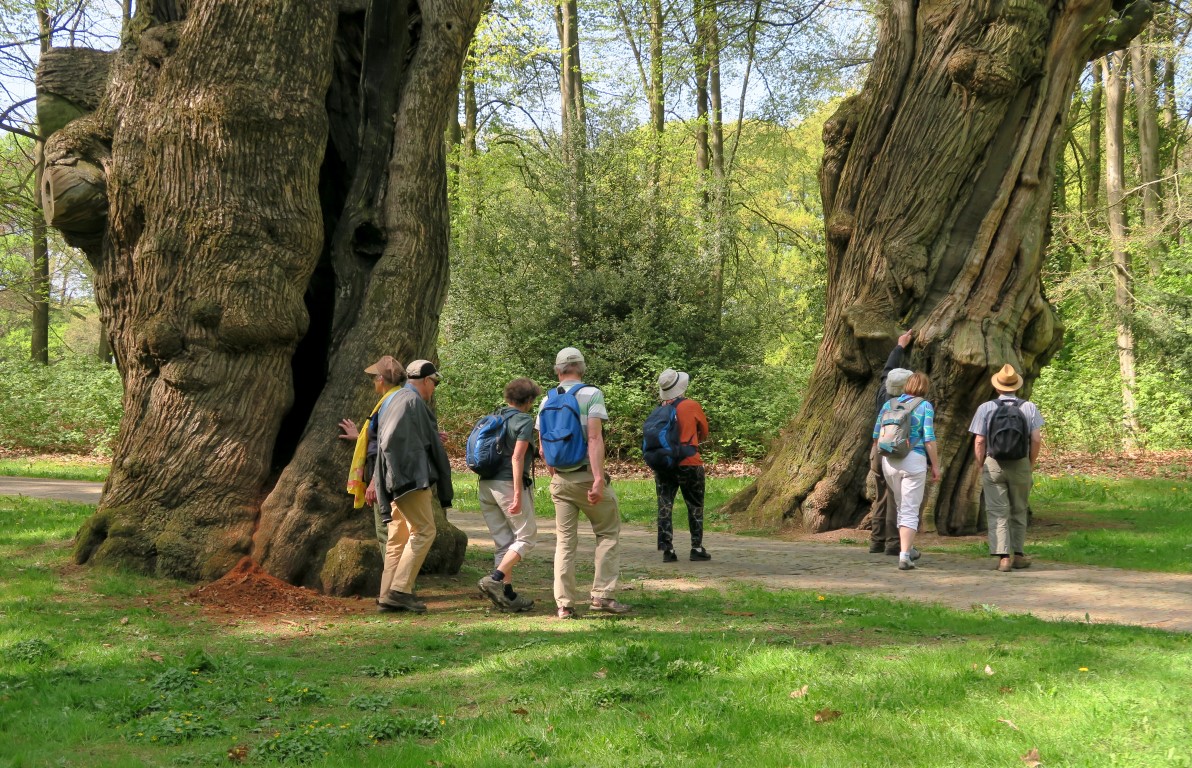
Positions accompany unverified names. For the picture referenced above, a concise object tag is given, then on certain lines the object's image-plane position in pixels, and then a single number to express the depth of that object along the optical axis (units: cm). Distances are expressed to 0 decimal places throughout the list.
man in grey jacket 794
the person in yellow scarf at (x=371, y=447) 835
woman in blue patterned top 1025
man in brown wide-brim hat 993
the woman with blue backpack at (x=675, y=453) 1058
